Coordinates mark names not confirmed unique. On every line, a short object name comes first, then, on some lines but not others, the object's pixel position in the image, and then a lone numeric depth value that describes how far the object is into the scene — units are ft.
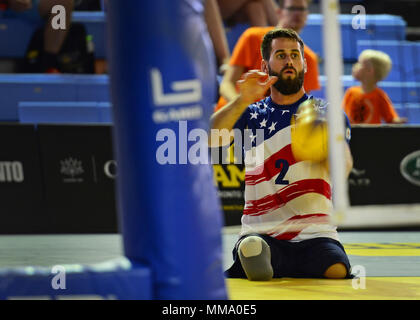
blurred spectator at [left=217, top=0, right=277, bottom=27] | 59.57
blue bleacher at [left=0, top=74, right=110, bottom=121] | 62.80
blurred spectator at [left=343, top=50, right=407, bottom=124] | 58.85
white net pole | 19.10
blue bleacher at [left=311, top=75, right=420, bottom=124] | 67.10
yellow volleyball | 27.22
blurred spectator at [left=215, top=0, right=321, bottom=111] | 42.40
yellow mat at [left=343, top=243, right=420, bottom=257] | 40.58
